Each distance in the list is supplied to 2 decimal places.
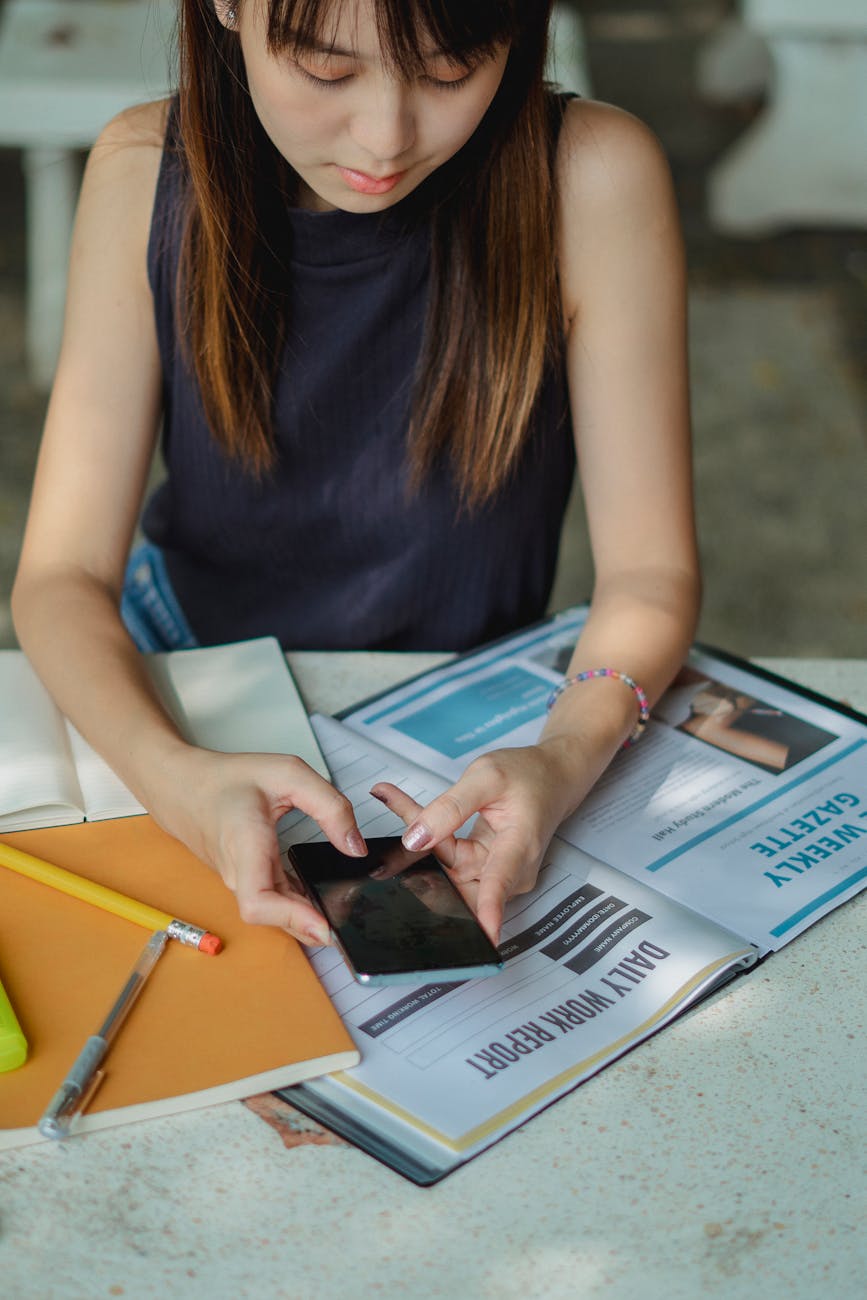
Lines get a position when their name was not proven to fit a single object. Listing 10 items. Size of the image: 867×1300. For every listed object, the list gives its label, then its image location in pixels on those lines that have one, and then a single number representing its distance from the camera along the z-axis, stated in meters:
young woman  1.05
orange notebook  0.75
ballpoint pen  0.72
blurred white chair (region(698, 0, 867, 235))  4.11
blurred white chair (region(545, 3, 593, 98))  3.04
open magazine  0.77
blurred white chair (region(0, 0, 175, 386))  3.03
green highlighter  0.75
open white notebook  0.97
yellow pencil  0.84
